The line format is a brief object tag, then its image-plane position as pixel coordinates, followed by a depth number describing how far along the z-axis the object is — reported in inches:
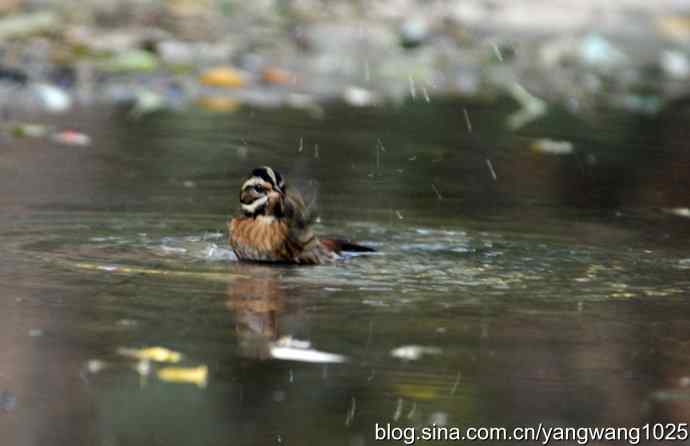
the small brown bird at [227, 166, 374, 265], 320.5
